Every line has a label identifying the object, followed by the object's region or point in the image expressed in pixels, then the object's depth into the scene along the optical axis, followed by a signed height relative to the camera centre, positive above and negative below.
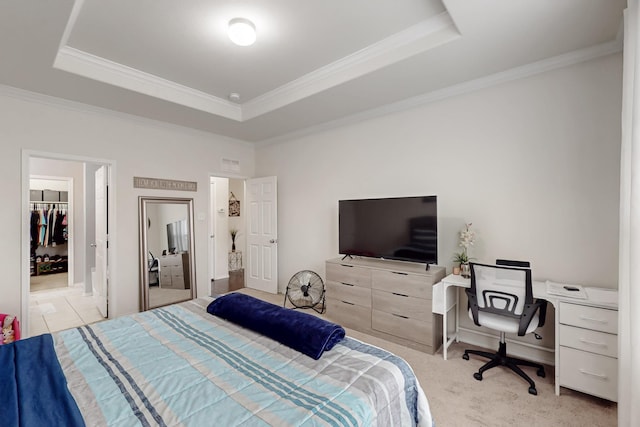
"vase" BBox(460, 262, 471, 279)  2.93 -0.57
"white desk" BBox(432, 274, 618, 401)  2.03 -0.88
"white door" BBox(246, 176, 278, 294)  4.90 -0.37
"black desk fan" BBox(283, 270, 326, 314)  4.21 -1.13
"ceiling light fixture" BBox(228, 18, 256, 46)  2.28 +1.41
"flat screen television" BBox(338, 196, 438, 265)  3.03 -0.18
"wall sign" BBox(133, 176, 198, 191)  3.98 +0.42
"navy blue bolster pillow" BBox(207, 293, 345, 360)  1.57 -0.66
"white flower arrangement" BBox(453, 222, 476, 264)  2.94 -0.29
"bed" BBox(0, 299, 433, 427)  1.08 -0.74
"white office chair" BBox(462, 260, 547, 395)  2.29 -0.75
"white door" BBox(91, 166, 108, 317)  3.88 -0.35
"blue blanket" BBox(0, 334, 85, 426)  1.06 -0.72
